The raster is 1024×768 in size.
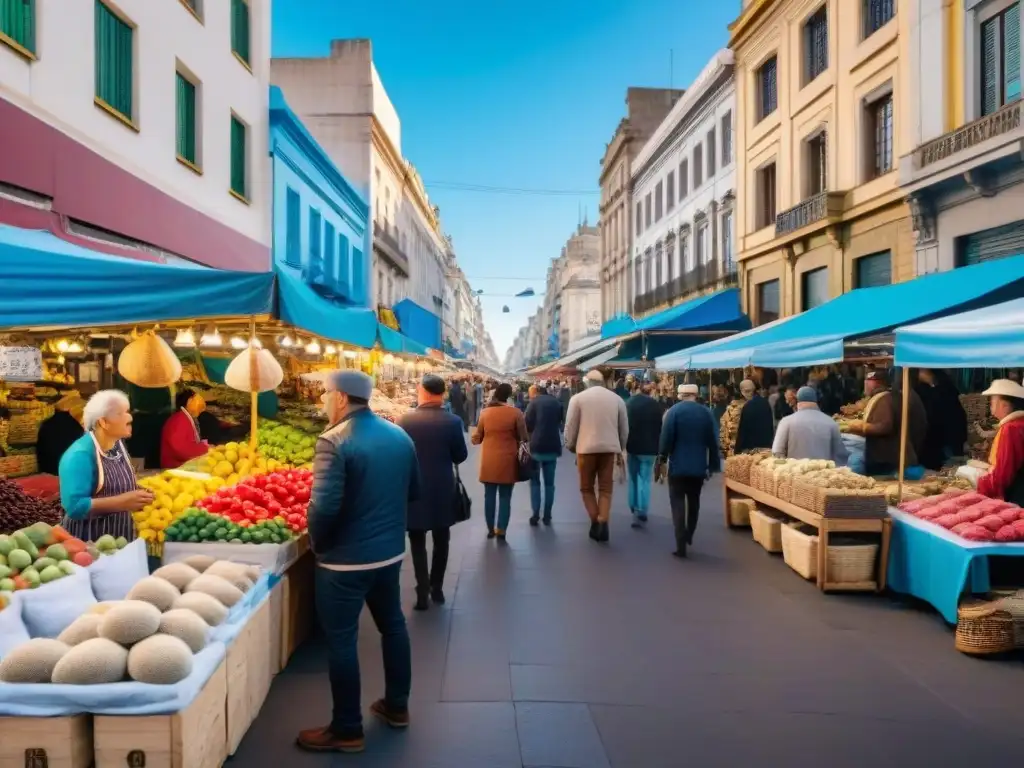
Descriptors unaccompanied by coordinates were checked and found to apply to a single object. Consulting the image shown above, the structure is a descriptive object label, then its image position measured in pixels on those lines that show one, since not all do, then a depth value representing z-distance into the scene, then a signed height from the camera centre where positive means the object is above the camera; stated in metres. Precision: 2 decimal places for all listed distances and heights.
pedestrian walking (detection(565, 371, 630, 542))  8.88 -0.76
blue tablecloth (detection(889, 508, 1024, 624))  5.50 -1.44
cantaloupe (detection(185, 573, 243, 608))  3.96 -1.11
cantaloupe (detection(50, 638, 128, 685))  3.03 -1.16
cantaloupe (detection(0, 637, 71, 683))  3.06 -1.16
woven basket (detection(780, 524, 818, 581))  6.94 -1.63
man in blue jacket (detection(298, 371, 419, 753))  3.72 -0.76
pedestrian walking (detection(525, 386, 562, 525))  10.01 -0.90
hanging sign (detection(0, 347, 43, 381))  6.96 +0.12
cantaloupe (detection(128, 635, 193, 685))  3.06 -1.16
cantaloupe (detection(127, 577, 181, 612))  3.68 -1.05
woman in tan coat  8.53 -0.72
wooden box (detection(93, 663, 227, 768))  2.96 -1.41
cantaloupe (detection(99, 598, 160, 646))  3.27 -1.07
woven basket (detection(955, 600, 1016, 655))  5.09 -1.71
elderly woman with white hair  4.46 -0.60
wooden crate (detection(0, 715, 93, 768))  2.91 -1.40
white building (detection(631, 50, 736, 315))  25.58 +7.13
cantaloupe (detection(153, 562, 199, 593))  4.12 -1.07
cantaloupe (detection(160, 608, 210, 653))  3.39 -1.12
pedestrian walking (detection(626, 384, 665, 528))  9.85 -0.86
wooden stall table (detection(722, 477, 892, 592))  6.64 -1.39
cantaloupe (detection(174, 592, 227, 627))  3.70 -1.12
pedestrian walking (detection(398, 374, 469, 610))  6.13 -0.80
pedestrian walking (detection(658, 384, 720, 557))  8.02 -0.86
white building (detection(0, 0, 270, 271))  8.33 +3.54
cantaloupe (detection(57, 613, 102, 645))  3.37 -1.13
